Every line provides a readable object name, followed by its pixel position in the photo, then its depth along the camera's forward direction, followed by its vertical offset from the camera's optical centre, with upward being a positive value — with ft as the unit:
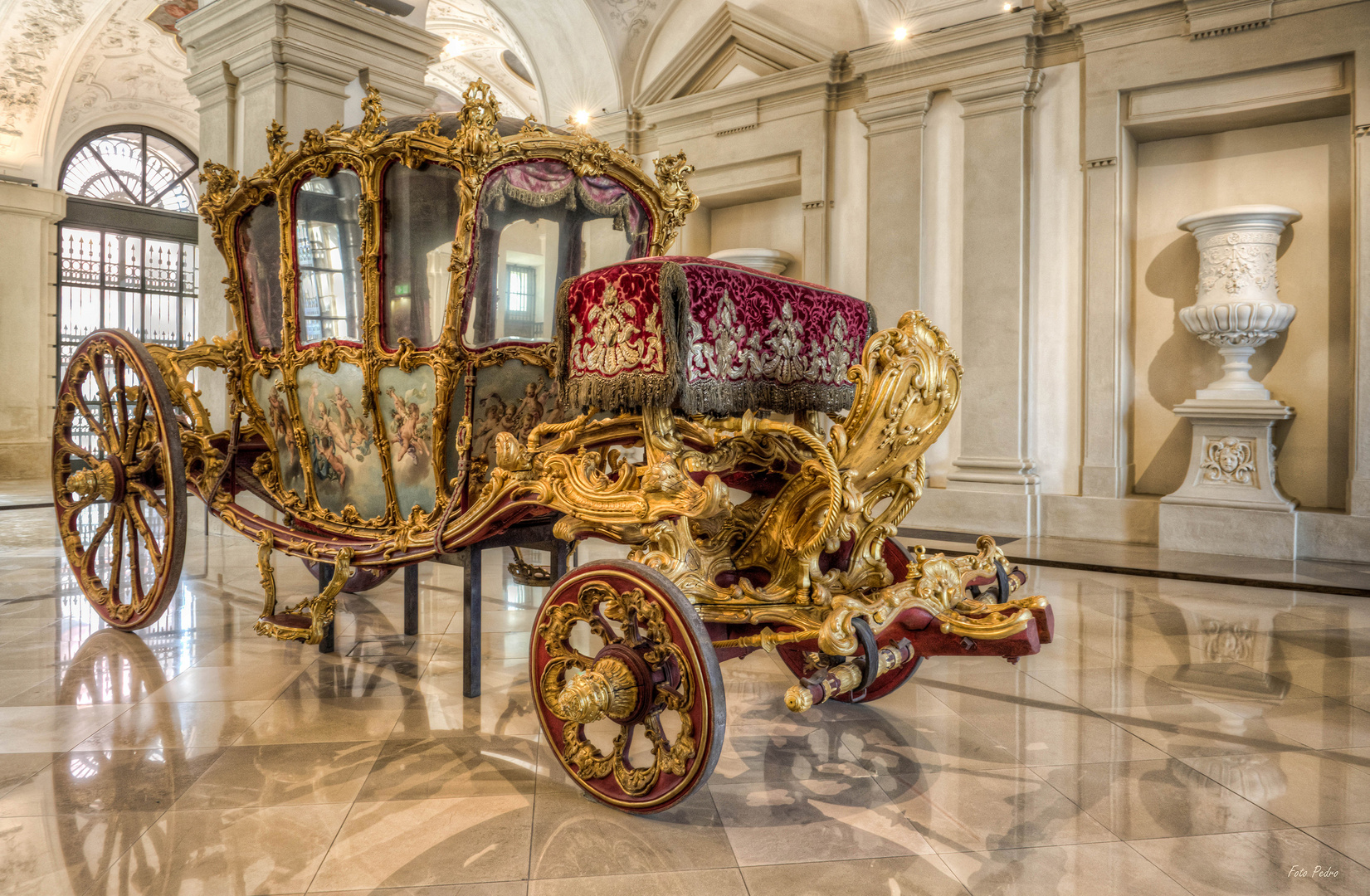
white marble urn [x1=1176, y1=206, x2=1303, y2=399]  19.79 +3.52
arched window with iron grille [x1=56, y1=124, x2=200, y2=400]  46.19 +10.68
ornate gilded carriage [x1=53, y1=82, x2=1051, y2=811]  6.90 +0.13
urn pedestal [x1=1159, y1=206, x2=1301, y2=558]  19.57 +0.80
